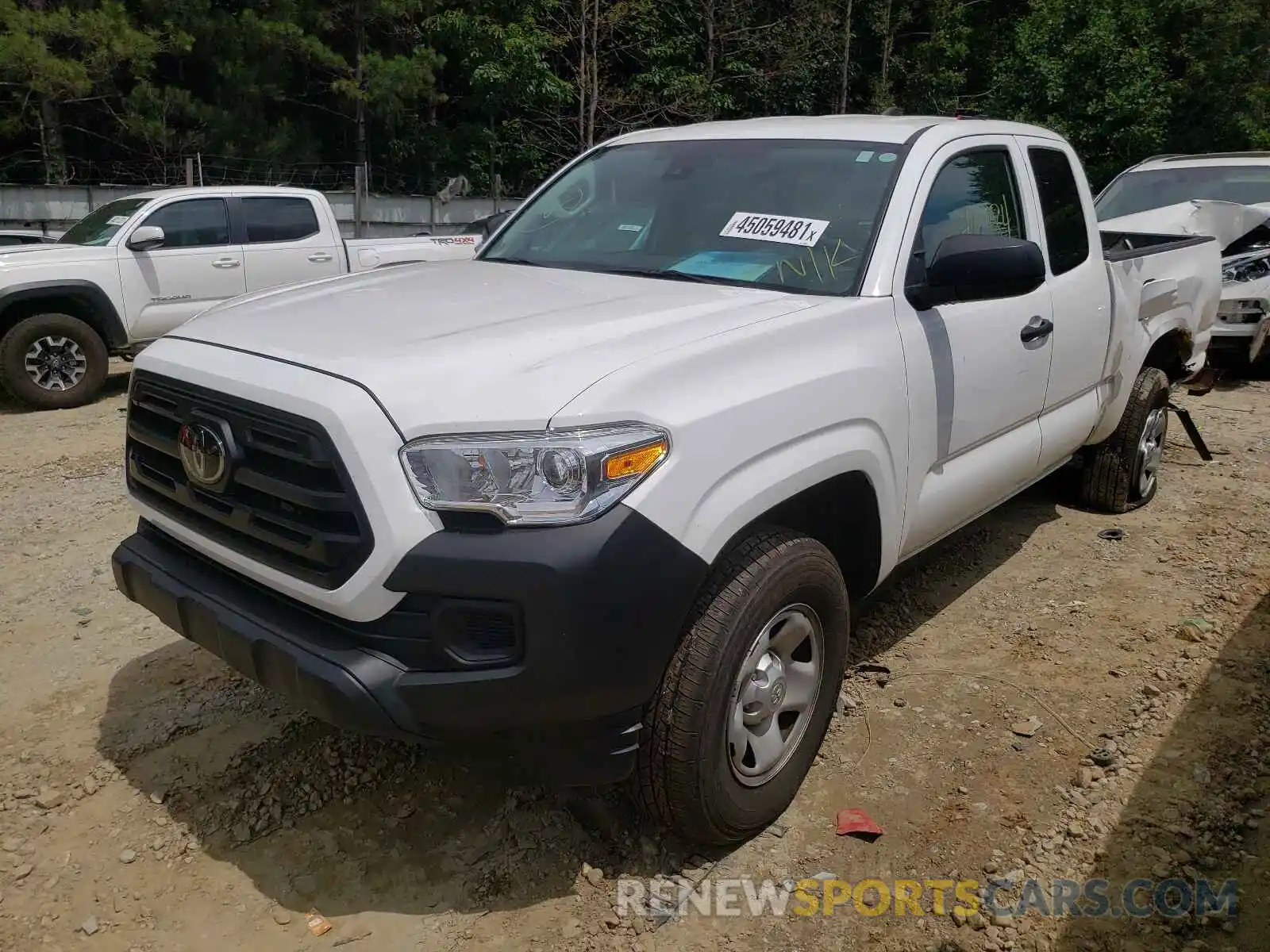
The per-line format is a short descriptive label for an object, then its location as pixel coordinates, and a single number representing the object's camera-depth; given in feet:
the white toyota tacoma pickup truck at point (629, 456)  7.16
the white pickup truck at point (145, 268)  26.27
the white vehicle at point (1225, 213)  27.32
